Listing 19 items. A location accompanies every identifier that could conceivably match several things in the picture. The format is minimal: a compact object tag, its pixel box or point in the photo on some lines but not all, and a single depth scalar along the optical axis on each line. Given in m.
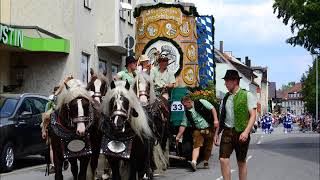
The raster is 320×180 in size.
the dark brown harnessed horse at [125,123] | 8.40
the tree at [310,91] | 89.14
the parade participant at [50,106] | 9.18
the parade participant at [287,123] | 53.18
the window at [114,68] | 30.25
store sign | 19.28
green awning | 21.03
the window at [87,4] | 25.70
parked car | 14.15
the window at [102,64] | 28.10
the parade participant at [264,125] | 51.49
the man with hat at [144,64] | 11.59
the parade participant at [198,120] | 14.43
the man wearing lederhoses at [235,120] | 9.72
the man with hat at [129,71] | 10.58
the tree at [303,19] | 30.23
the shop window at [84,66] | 25.62
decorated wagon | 16.39
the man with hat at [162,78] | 12.26
